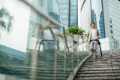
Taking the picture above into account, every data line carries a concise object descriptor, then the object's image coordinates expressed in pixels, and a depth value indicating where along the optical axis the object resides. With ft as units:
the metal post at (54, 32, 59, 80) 6.91
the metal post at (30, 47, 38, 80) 4.09
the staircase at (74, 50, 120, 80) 11.85
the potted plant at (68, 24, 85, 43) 63.36
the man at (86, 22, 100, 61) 15.88
